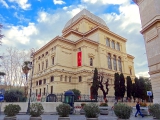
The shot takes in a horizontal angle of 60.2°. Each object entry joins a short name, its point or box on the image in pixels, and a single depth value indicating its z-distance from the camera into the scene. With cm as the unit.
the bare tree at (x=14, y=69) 3250
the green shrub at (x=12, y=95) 1883
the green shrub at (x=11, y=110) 961
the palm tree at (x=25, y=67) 3470
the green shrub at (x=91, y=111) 903
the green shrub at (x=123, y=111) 845
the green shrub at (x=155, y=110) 935
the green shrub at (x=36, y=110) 937
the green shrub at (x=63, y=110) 944
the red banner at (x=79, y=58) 3428
